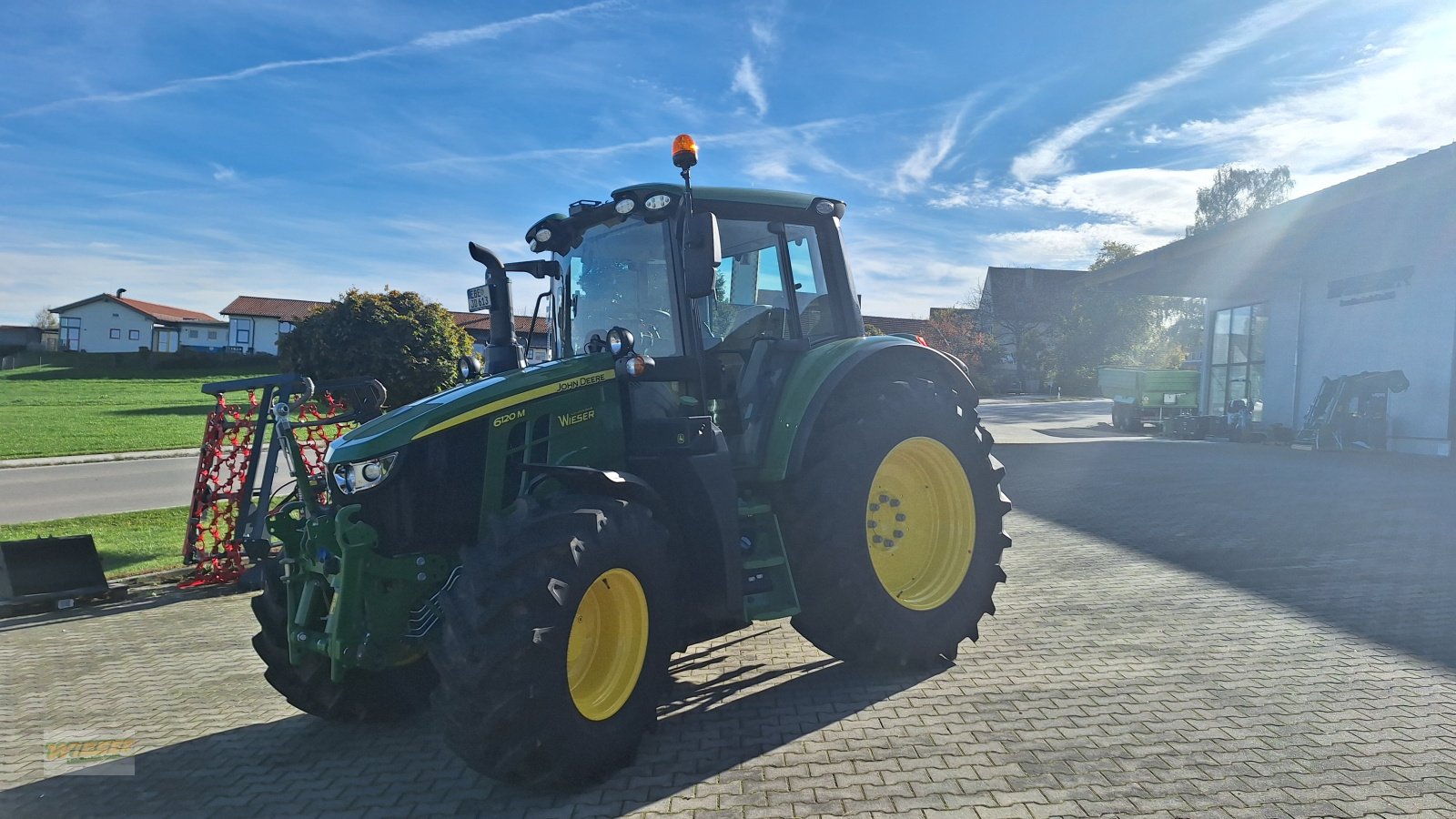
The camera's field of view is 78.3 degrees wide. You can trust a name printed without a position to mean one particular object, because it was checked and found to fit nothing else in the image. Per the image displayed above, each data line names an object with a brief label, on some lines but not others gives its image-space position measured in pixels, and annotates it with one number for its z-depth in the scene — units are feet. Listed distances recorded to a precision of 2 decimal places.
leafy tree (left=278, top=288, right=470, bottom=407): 59.60
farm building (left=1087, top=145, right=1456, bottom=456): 52.03
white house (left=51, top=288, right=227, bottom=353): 257.96
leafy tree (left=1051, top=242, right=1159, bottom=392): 158.81
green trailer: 83.97
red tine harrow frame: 22.69
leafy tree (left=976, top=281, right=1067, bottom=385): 160.66
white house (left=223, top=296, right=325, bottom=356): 229.04
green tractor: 10.72
